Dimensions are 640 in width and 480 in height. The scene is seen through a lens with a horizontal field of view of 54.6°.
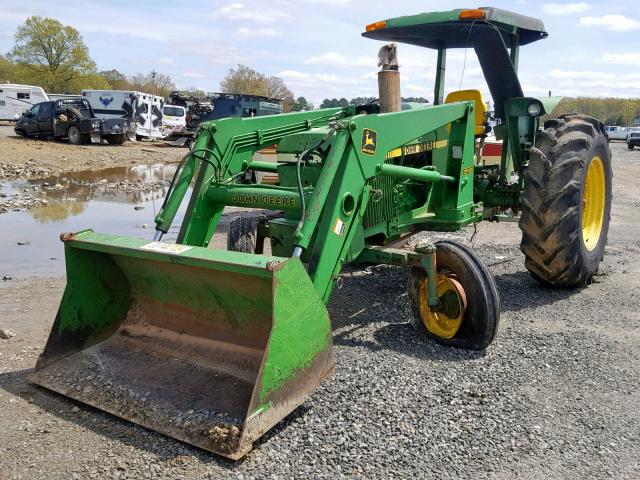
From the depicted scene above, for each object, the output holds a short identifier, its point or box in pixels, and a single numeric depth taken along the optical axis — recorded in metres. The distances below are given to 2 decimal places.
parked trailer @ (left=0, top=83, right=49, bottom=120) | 34.34
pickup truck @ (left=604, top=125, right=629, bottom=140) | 48.62
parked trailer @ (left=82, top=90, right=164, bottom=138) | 26.67
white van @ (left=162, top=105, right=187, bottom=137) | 28.98
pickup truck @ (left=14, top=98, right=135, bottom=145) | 23.28
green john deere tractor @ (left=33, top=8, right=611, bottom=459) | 3.34
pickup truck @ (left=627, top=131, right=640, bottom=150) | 37.56
